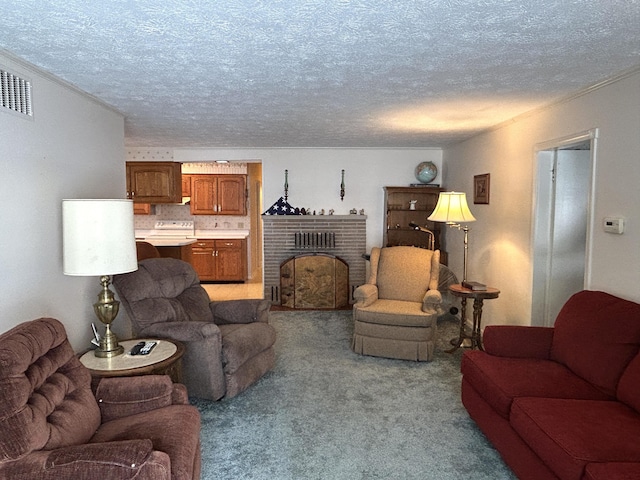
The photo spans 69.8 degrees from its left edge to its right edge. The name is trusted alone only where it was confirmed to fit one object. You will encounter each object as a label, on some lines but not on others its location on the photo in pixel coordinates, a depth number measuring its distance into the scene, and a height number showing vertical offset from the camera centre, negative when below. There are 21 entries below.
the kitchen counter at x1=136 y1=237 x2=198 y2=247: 6.76 -0.52
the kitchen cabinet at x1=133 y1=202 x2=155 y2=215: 7.94 -0.01
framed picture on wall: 4.86 +0.22
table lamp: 2.50 -0.16
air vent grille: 2.37 +0.61
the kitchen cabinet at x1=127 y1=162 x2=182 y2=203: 6.52 +0.38
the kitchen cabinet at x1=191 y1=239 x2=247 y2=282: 8.13 -0.87
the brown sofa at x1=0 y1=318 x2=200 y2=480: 1.60 -0.88
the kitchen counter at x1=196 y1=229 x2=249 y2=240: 8.19 -0.48
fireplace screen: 6.26 -1.00
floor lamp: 4.20 -0.01
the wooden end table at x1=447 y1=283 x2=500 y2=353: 4.04 -0.93
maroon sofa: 1.91 -0.97
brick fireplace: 6.40 -0.46
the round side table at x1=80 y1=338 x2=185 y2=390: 2.49 -0.89
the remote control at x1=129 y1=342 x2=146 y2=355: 2.78 -0.87
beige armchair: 4.18 -0.94
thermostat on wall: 2.77 -0.10
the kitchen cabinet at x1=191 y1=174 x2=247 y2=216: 8.40 +0.29
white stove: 8.18 -0.40
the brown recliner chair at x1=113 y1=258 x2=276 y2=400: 3.23 -0.91
